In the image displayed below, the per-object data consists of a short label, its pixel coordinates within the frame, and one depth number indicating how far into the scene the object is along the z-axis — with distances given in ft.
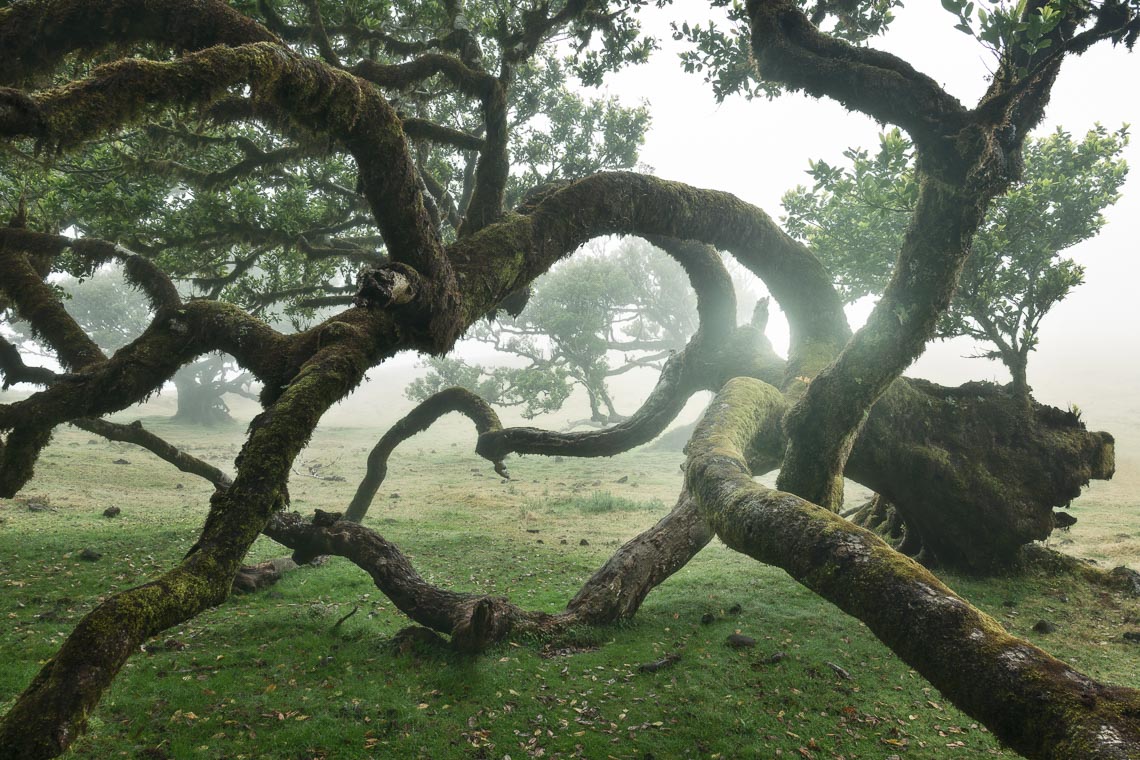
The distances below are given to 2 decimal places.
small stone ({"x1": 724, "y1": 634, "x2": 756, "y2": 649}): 28.09
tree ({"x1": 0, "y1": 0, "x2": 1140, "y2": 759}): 10.80
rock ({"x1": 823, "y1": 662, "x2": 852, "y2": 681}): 25.16
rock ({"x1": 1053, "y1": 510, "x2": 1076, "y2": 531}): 41.32
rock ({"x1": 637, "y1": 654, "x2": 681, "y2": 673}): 25.51
